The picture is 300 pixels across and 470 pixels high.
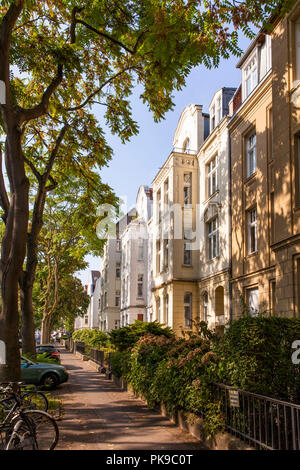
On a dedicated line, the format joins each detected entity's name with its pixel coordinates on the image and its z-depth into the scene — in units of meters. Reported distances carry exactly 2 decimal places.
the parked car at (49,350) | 23.62
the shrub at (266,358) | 7.37
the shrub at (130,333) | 20.52
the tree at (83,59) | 8.23
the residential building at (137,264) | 47.56
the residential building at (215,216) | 23.30
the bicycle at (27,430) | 6.72
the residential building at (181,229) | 28.14
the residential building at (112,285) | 61.72
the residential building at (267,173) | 13.80
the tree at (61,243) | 17.47
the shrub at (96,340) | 35.67
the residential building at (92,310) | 93.78
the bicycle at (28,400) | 7.95
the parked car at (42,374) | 16.84
